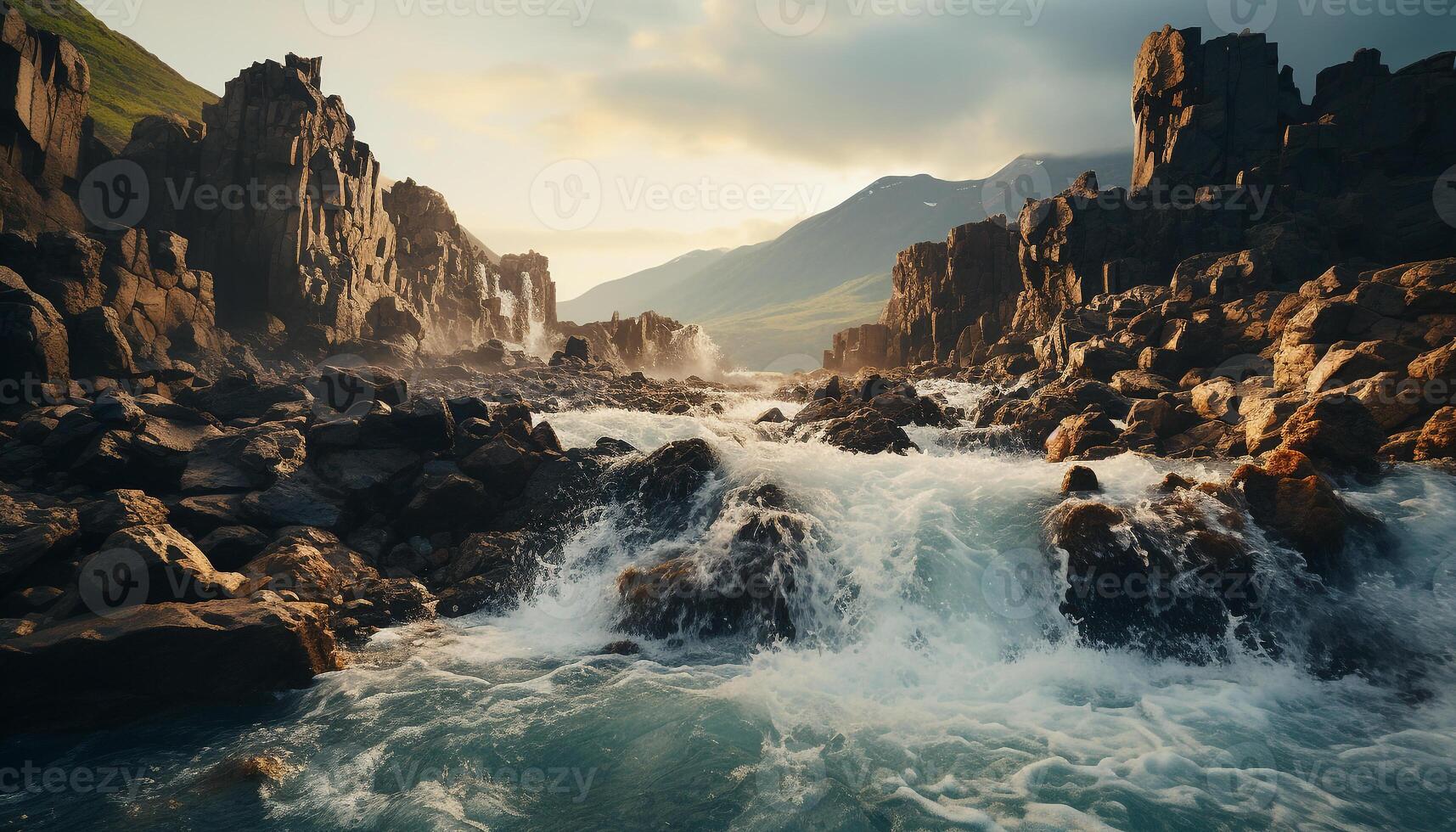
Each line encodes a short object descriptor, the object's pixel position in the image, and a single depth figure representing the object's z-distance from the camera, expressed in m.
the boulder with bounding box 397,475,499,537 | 21.39
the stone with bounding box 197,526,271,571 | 17.52
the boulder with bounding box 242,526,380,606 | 16.64
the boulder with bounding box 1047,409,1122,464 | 25.75
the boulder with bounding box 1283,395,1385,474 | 19.16
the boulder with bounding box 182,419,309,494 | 19.84
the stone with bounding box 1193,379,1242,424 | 26.34
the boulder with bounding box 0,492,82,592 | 14.49
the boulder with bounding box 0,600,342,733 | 12.12
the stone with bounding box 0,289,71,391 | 24.98
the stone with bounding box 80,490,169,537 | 16.19
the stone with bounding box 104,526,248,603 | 14.12
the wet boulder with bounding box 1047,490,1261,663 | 15.37
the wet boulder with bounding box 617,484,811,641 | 16.92
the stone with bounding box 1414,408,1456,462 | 19.44
